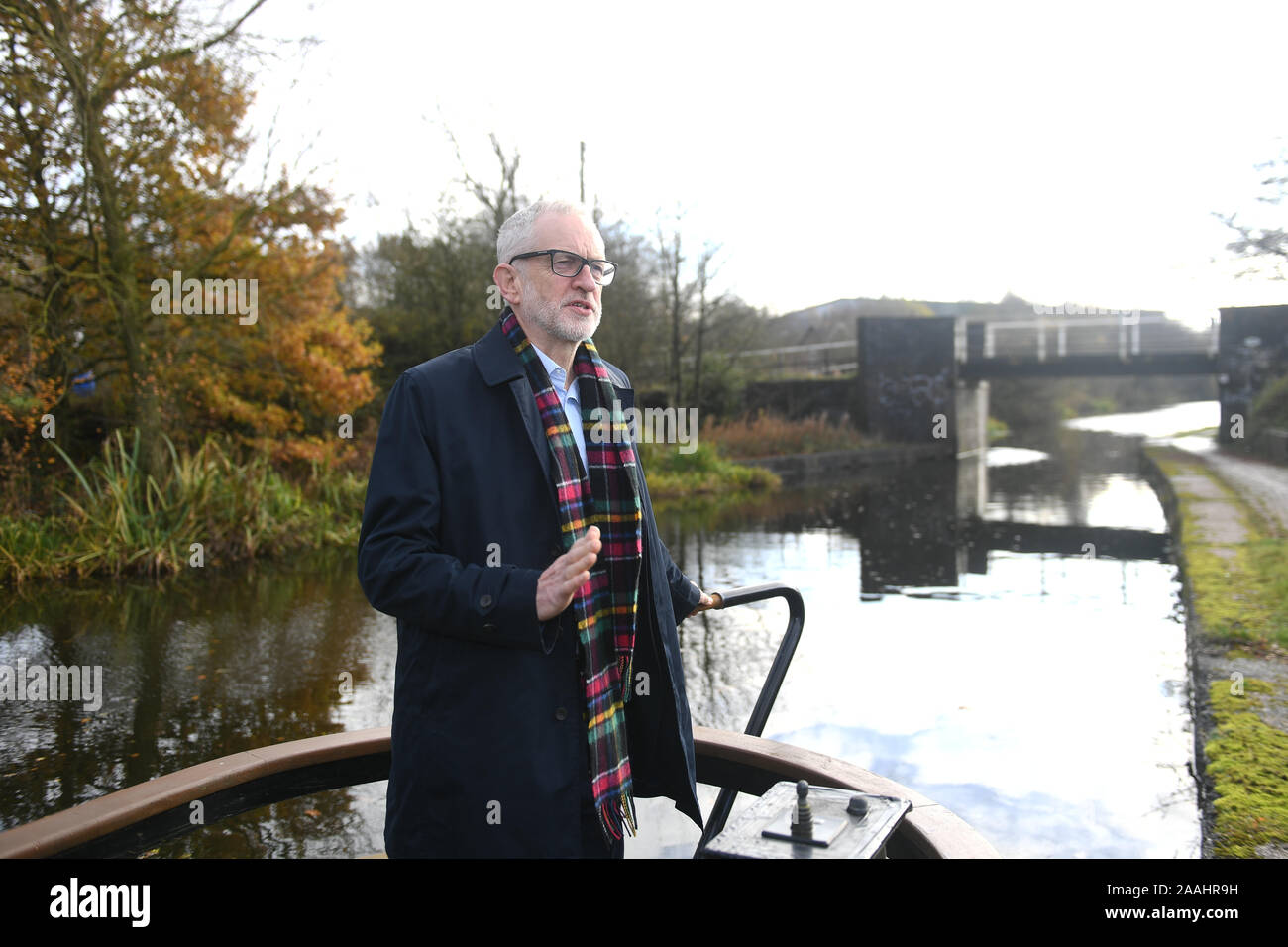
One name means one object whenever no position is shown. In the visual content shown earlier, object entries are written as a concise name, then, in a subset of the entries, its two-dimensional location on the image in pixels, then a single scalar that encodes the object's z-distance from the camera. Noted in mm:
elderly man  1860
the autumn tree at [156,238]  9680
